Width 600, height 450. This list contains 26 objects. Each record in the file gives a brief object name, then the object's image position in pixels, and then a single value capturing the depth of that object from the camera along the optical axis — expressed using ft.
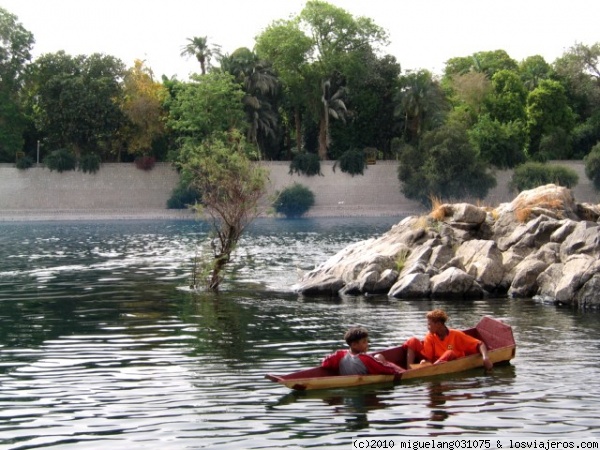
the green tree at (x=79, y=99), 264.72
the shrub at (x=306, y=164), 275.80
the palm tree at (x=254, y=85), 268.62
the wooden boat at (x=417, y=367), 49.19
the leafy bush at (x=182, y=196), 266.36
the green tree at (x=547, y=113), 277.44
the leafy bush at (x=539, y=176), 255.91
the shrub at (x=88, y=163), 274.57
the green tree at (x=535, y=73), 304.09
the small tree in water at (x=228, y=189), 92.73
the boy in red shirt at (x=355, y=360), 50.65
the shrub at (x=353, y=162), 276.62
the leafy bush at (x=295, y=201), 269.03
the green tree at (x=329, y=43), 280.72
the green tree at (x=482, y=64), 323.16
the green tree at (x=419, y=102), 270.26
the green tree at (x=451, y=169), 254.27
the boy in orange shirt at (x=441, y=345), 54.13
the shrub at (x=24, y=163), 275.39
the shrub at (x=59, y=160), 273.13
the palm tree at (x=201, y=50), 278.67
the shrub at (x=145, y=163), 279.28
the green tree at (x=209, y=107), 253.65
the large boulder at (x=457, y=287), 88.69
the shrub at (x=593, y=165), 264.93
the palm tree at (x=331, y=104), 274.98
